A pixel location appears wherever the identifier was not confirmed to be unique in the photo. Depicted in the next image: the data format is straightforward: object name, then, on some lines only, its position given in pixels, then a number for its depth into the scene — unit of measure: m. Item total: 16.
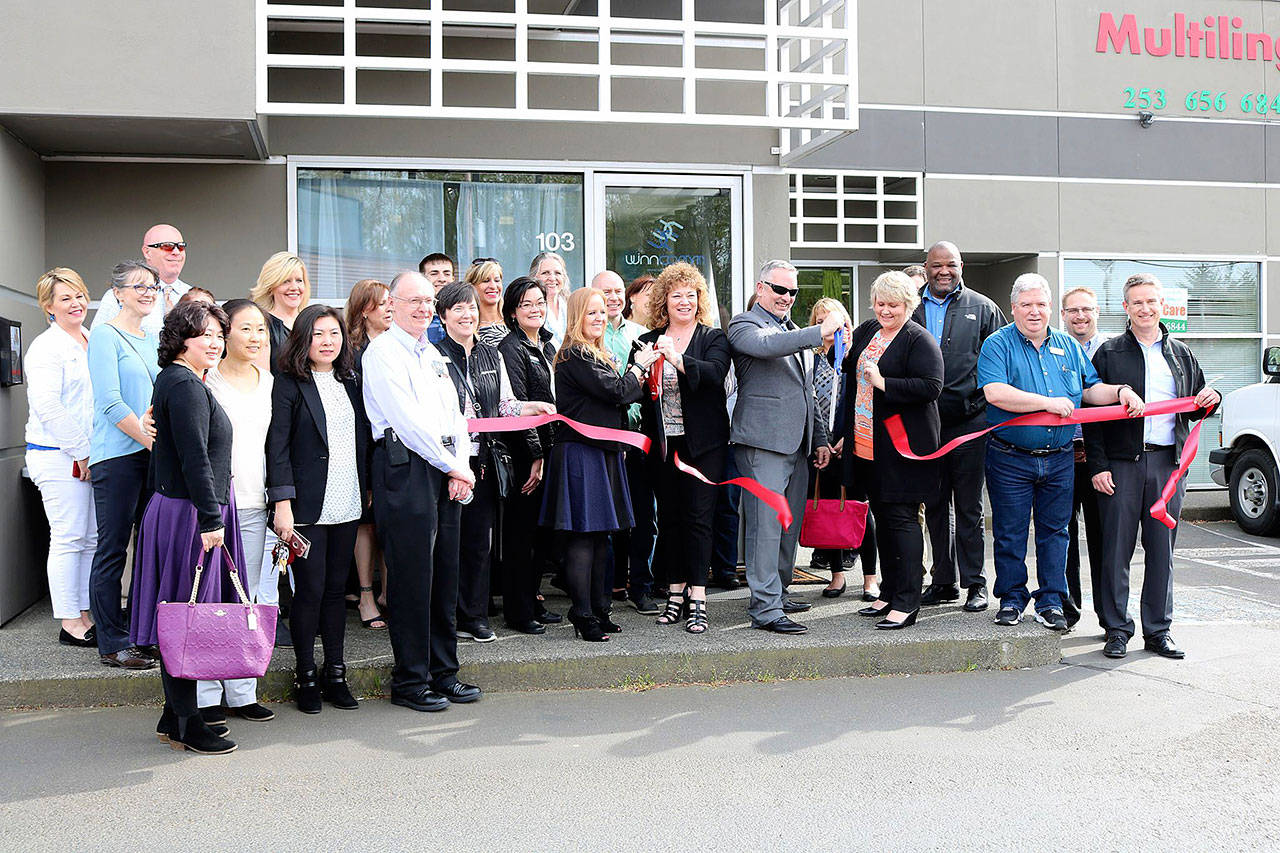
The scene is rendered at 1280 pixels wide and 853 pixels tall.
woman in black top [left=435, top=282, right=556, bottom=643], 6.17
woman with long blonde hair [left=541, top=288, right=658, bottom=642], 6.48
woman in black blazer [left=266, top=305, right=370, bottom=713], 5.45
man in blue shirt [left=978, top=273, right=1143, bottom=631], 6.84
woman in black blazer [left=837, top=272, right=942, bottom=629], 6.73
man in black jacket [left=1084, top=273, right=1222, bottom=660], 6.75
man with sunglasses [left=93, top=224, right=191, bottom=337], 6.93
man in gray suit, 6.74
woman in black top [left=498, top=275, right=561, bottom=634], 6.65
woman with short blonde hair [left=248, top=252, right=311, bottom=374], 6.47
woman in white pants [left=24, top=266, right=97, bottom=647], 6.46
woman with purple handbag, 4.90
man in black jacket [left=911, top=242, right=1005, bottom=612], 7.31
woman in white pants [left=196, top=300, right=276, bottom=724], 5.29
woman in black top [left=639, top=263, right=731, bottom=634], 6.76
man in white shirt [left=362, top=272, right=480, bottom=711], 5.50
